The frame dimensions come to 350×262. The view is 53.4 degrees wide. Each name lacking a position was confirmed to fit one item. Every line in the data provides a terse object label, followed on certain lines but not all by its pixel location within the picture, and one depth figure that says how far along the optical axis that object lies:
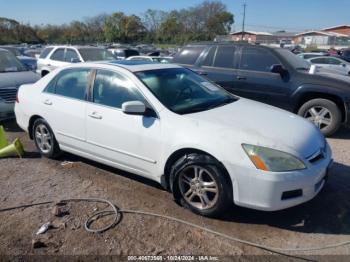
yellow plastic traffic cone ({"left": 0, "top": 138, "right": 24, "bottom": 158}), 5.40
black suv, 6.48
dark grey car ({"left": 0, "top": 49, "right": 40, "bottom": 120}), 7.01
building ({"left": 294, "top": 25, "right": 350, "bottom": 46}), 60.66
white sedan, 3.26
